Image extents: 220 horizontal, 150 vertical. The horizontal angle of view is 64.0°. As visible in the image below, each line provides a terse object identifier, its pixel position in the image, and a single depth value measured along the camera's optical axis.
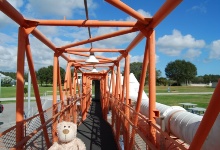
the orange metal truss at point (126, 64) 2.42
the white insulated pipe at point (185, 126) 1.78
